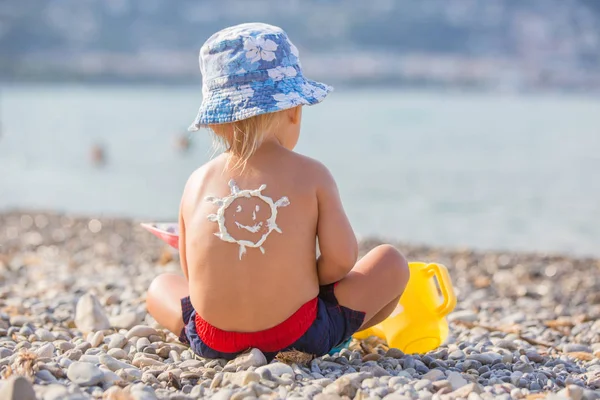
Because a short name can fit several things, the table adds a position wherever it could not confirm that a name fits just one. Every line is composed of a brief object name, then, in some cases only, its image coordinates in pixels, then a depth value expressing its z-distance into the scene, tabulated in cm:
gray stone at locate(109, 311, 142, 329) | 266
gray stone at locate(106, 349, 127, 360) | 219
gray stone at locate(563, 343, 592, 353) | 261
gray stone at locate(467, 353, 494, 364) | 227
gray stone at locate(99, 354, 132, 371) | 201
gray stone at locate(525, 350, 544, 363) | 237
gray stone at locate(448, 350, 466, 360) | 230
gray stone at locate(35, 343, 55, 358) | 210
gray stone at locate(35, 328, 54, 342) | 241
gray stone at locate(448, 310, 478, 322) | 301
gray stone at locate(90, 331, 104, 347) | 235
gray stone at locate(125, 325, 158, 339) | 244
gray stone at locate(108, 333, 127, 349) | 232
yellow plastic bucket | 238
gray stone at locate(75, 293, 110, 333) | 263
